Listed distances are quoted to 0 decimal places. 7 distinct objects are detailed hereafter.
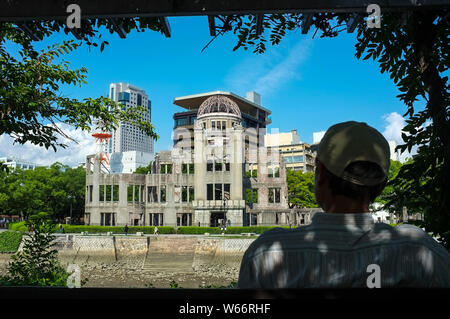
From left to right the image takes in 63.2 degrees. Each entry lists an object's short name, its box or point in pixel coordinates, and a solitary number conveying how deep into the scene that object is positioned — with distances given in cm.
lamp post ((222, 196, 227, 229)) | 3635
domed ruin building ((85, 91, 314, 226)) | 3691
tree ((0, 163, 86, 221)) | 3244
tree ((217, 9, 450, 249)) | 313
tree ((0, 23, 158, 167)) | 399
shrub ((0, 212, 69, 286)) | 493
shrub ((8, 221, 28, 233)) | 2500
